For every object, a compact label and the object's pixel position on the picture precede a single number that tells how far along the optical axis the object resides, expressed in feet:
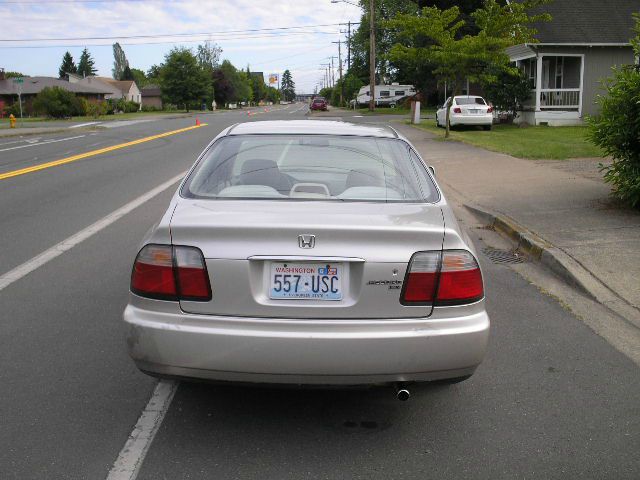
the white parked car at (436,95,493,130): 85.61
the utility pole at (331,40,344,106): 299.50
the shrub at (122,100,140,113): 263.08
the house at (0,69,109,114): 255.25
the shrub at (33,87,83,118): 175.55
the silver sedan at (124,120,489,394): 10.39
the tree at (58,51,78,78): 516.65
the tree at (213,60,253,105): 366.84
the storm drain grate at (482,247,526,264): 24.16
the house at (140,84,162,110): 423.23
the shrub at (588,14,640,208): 27.43
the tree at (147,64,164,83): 528.63
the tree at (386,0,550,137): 70.28
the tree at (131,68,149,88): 594.24
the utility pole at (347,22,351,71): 291.79
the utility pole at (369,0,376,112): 159.74
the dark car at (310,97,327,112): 205.67
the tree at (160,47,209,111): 280.92
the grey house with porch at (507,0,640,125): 91.66
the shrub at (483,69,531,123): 95.09
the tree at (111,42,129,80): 558.36
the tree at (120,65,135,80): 516.73
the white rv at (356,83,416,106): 228.02
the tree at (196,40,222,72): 461.78
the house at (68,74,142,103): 332.80
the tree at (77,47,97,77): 558.56
